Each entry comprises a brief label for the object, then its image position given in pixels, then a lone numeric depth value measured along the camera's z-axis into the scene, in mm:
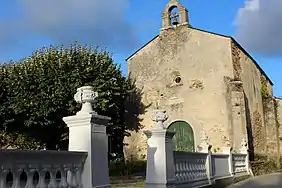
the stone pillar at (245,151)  18067
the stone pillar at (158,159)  7805
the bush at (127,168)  19438
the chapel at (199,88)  22359
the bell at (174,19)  25219
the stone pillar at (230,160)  14884
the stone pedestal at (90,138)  5559
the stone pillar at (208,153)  11711
